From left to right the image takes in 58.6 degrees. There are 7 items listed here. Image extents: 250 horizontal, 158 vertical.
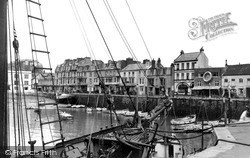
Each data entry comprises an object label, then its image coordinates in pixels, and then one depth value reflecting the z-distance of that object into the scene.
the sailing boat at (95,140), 5.75
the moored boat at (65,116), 42.36
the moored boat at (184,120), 35.50
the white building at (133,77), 70.50
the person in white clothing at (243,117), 15.82
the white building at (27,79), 126.12
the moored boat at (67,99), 76.67
